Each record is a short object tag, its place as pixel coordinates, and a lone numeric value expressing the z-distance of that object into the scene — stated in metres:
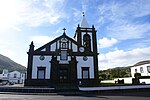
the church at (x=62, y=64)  17.16
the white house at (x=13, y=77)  50.77
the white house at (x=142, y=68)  25.55
